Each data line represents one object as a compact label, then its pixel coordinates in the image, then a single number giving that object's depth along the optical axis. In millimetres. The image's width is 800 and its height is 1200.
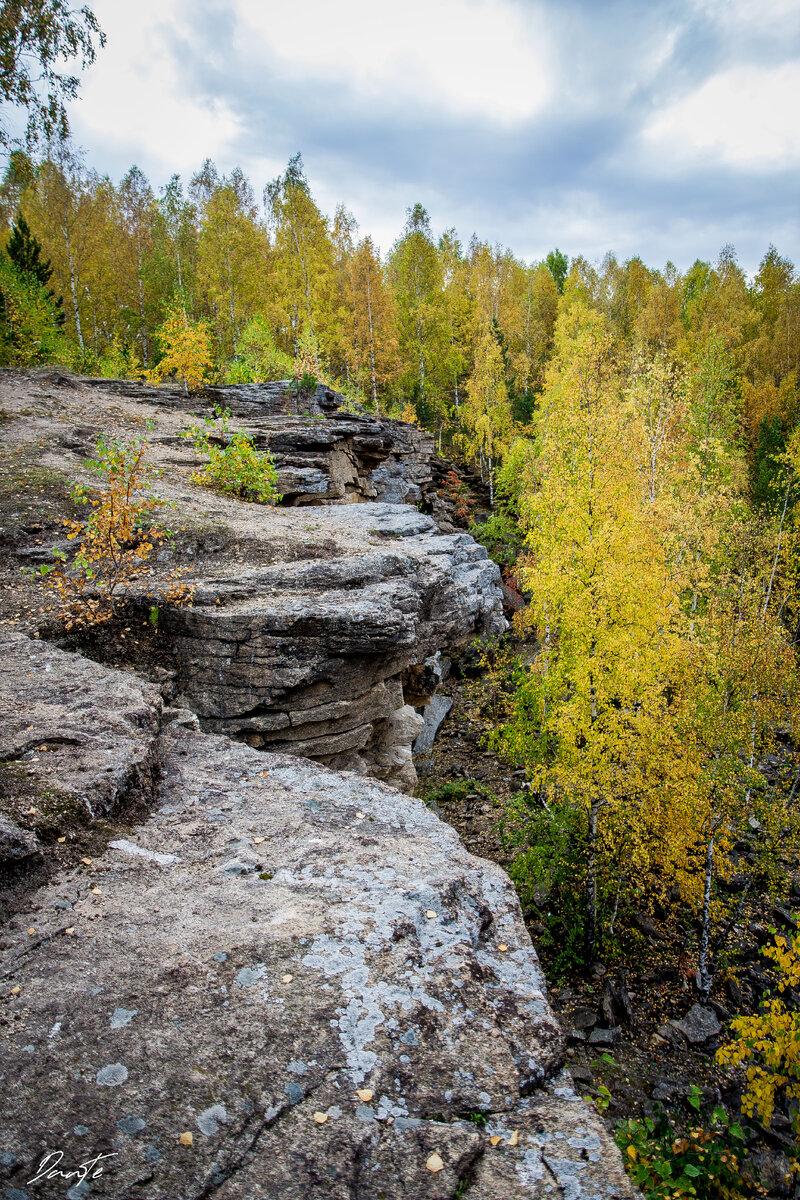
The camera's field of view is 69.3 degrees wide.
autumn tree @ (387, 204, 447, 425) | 35312
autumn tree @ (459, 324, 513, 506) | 32562
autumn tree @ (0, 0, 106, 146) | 13234
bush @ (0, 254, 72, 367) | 22594
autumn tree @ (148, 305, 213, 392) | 20750
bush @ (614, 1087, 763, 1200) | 5488
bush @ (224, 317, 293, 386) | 24406
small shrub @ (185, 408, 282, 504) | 13781
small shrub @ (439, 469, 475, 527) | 29922
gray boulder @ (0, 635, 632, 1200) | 2732
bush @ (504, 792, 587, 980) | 9828
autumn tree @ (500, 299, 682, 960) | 8891
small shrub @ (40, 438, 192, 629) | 7882
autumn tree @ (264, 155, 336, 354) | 30016
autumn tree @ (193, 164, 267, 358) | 30688
